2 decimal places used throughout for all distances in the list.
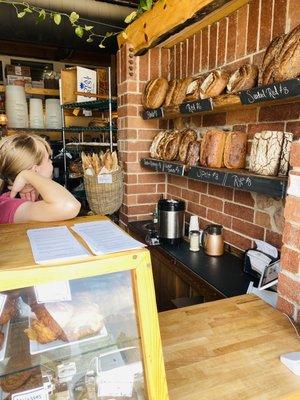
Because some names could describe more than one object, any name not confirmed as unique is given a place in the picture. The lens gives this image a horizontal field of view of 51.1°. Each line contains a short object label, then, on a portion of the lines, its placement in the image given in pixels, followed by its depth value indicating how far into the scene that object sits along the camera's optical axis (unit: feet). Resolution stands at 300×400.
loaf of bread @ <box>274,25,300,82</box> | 4.48
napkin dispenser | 5.50
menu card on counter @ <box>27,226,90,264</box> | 2.45
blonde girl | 4.48
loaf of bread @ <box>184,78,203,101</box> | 6.65
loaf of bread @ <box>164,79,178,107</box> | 7.68
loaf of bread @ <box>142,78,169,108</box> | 8.09
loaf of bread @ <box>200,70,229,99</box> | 6.07
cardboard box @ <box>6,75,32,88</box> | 14.13
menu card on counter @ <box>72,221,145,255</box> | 2.60
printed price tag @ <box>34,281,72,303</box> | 2.52
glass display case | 2.46
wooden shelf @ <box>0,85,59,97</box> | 14.26
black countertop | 5.43
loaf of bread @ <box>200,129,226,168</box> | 6.38
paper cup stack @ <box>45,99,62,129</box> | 13.38
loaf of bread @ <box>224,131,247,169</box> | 6.14
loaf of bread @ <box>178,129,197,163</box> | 7.40
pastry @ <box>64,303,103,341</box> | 2.62
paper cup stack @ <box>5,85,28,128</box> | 12.80
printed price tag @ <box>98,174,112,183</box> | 8.73
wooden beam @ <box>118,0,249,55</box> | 6.06
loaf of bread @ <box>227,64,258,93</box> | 5.53
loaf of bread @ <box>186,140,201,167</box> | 6.96
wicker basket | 8.77
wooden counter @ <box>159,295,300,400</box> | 2.75
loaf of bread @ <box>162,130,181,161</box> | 7.82
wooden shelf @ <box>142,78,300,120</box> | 4.25
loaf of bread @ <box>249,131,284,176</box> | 5.11
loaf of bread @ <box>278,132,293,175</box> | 5.04
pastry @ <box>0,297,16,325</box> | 2.55
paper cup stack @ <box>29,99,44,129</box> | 13.41
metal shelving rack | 9.90
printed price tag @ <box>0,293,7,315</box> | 2.46
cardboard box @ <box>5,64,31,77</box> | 16.76
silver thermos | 7.58
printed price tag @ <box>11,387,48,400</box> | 2.43
